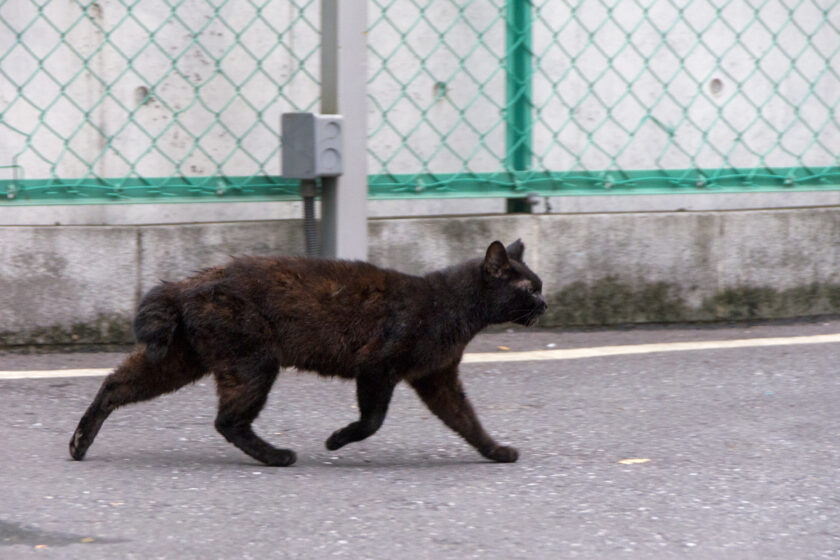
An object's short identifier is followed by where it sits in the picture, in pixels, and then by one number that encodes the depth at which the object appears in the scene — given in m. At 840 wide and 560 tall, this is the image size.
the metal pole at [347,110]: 10.38
